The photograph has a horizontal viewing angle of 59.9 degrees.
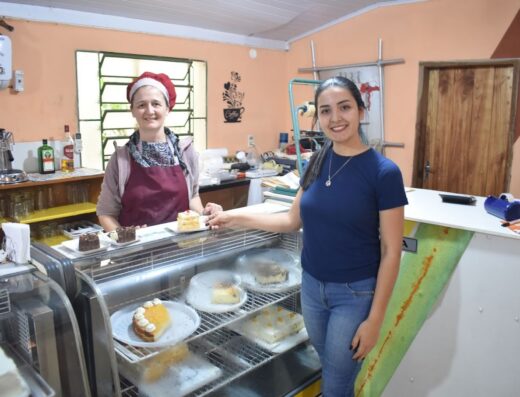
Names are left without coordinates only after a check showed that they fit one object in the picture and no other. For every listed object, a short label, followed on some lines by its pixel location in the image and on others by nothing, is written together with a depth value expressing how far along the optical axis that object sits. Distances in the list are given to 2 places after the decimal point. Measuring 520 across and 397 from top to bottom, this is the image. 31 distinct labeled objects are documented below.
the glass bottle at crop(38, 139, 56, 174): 3.79
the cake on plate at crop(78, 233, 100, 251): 1.45
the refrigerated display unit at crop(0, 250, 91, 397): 1.10
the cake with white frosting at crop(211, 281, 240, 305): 1.76
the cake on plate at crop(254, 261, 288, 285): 1.97
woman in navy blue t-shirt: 1.47
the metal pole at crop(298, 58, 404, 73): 4.81
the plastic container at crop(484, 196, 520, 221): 1.86
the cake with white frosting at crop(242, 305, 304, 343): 1.94
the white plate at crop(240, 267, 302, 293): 1.92
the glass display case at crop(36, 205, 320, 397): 1.39
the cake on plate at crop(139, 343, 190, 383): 1.55
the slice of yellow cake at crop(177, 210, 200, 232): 1.71
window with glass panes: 4.10
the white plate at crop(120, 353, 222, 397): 1.53
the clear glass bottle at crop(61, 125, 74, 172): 3.94
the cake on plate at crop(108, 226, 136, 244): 1.56
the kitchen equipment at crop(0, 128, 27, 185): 3.38
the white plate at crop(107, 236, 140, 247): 1.53
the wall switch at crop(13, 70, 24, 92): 3.60
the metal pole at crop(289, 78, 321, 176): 2.01
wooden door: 4.25
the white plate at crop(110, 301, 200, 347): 1.46
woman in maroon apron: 2.00
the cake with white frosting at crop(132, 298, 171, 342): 1.46
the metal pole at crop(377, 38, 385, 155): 4.90
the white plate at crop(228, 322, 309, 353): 1.90
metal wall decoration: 5.25
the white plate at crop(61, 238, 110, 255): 1.44
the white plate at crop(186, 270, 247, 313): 1.72
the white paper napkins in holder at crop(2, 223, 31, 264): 1.27
